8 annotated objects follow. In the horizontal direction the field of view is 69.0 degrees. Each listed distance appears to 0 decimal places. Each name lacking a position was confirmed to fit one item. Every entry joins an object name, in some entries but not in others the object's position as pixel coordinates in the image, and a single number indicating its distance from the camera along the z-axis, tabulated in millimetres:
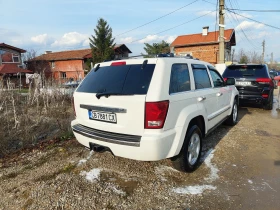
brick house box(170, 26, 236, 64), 29359
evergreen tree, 32344
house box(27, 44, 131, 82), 33812
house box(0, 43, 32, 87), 29378
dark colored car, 6879
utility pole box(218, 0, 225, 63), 11938
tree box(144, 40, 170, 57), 40250
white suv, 2496
